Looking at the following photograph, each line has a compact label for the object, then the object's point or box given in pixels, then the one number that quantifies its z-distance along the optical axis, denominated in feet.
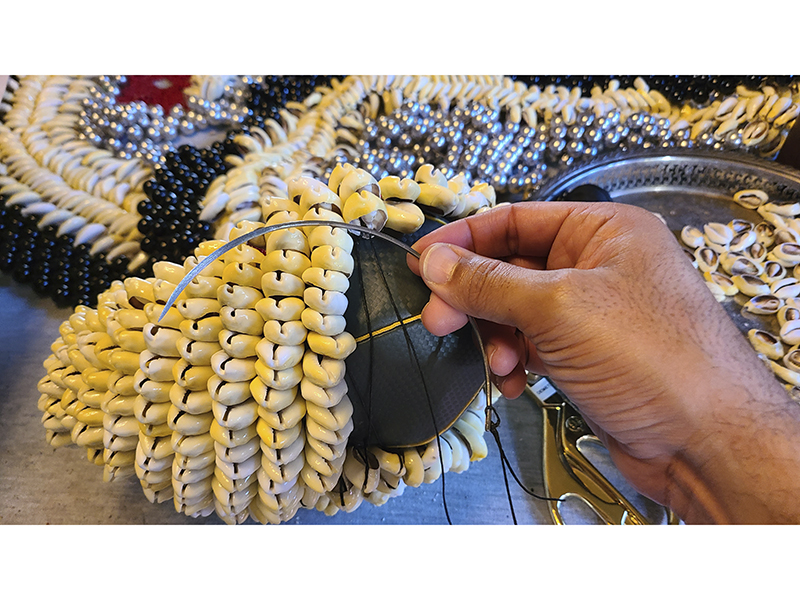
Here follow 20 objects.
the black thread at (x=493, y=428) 0.82
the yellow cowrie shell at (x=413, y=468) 0.85
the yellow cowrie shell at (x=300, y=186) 0.76
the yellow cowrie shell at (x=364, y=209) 0.74
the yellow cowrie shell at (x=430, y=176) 0.85
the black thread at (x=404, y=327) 0.77
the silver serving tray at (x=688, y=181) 1.48
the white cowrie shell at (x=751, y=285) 1.29
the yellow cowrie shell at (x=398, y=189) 0.80
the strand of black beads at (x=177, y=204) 1.27
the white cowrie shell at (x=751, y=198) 1.48
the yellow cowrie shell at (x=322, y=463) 0.76
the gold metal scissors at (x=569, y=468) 1.02
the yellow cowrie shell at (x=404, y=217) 0.78
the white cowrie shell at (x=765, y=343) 1.20
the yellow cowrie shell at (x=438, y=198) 0.83
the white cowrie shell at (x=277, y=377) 0.70
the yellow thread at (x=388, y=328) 0.76
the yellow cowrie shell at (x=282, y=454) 0.74
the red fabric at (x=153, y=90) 1.65
